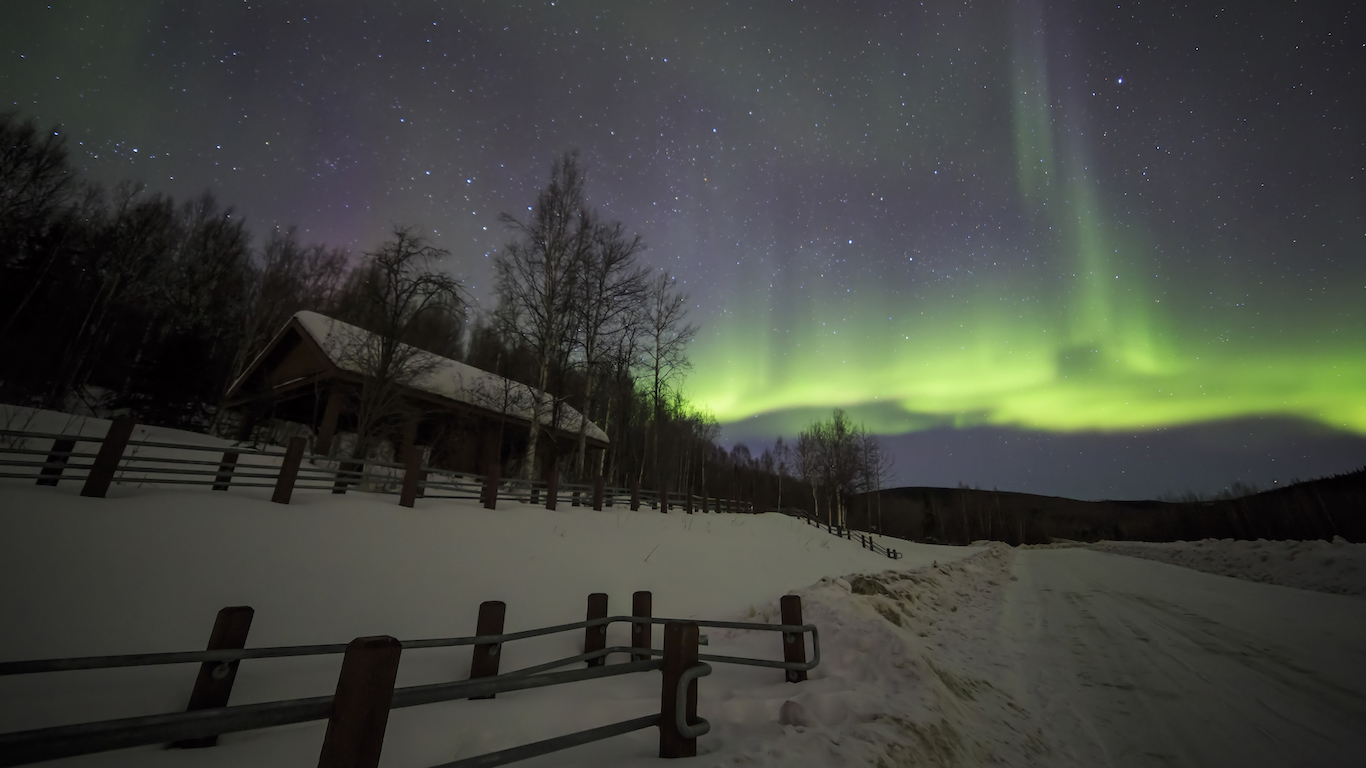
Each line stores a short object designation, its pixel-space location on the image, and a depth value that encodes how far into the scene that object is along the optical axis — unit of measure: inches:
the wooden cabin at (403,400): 657.0
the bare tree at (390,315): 557.6
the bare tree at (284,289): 1150.3
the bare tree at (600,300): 796.0
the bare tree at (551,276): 701.3
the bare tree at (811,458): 1732.5
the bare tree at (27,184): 900.7
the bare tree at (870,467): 1839.3
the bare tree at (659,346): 1055.0
